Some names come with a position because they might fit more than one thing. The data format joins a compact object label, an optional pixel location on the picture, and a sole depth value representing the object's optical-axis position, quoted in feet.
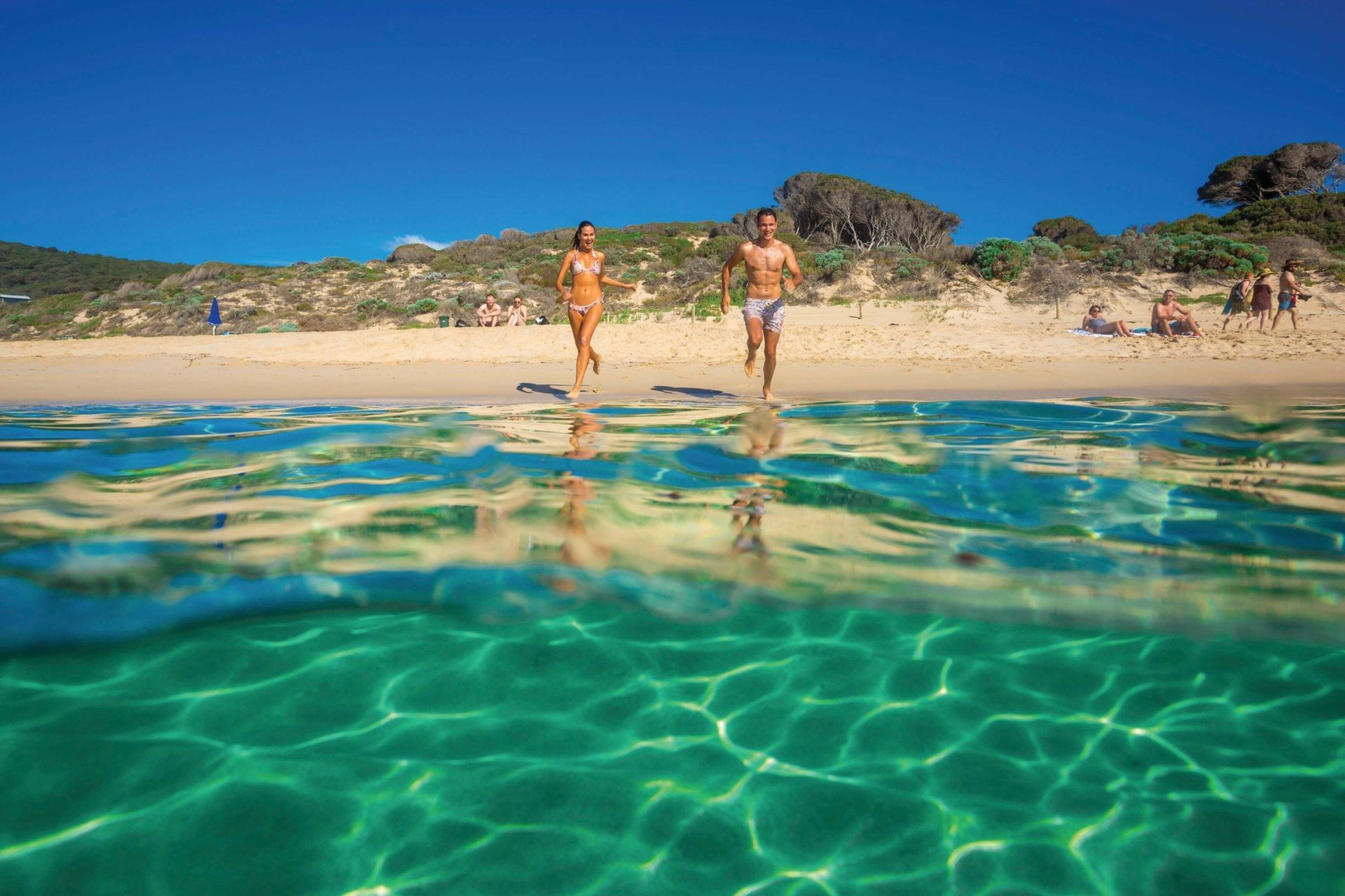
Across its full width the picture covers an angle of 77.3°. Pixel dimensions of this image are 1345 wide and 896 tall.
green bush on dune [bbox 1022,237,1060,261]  72.08
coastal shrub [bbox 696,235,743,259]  109.50
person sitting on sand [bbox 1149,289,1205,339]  44.21
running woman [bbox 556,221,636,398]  27.20
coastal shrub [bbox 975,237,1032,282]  67.51
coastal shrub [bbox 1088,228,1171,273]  67.31
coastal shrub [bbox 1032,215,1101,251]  100.07
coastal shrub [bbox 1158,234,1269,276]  66.90
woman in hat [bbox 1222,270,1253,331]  48.70
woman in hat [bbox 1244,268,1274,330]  45.27
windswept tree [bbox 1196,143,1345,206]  124.88
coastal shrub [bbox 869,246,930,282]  73.05
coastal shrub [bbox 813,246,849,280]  73.05
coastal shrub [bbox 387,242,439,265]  127.85
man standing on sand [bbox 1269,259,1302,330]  44.90
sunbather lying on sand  45.73
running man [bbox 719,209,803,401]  25.73
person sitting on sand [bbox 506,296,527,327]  57.67
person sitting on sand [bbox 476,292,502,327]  57.06
